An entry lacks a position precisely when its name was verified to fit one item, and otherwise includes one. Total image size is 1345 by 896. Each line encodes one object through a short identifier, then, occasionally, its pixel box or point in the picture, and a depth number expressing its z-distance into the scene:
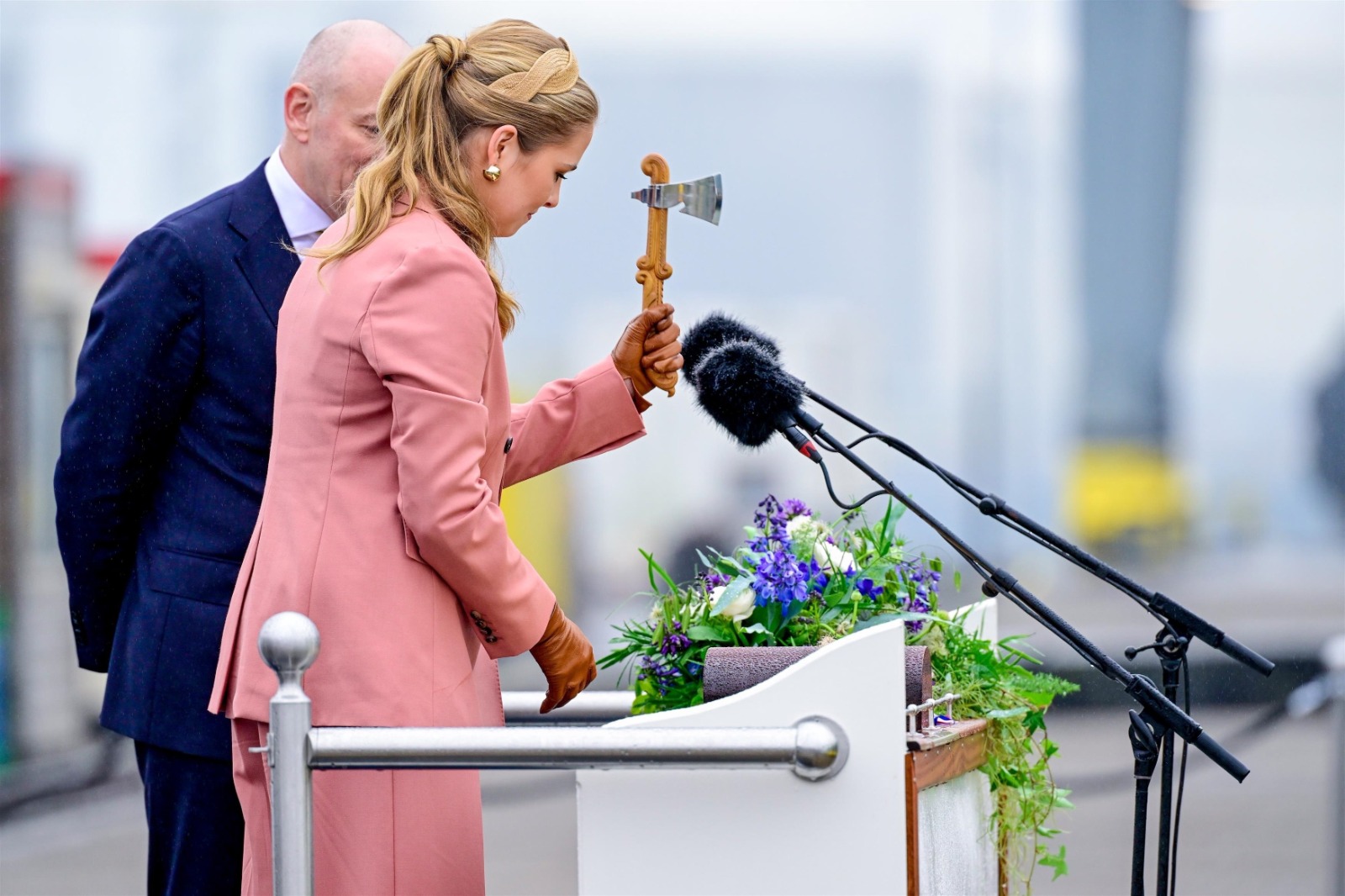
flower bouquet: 10.17
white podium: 9.88
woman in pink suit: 9.98
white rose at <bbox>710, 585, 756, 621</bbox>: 10.17
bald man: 10.38
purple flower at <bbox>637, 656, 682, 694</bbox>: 10.19
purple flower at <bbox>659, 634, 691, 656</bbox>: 10.19
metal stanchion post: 9.85
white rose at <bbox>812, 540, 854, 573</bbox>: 10.21
